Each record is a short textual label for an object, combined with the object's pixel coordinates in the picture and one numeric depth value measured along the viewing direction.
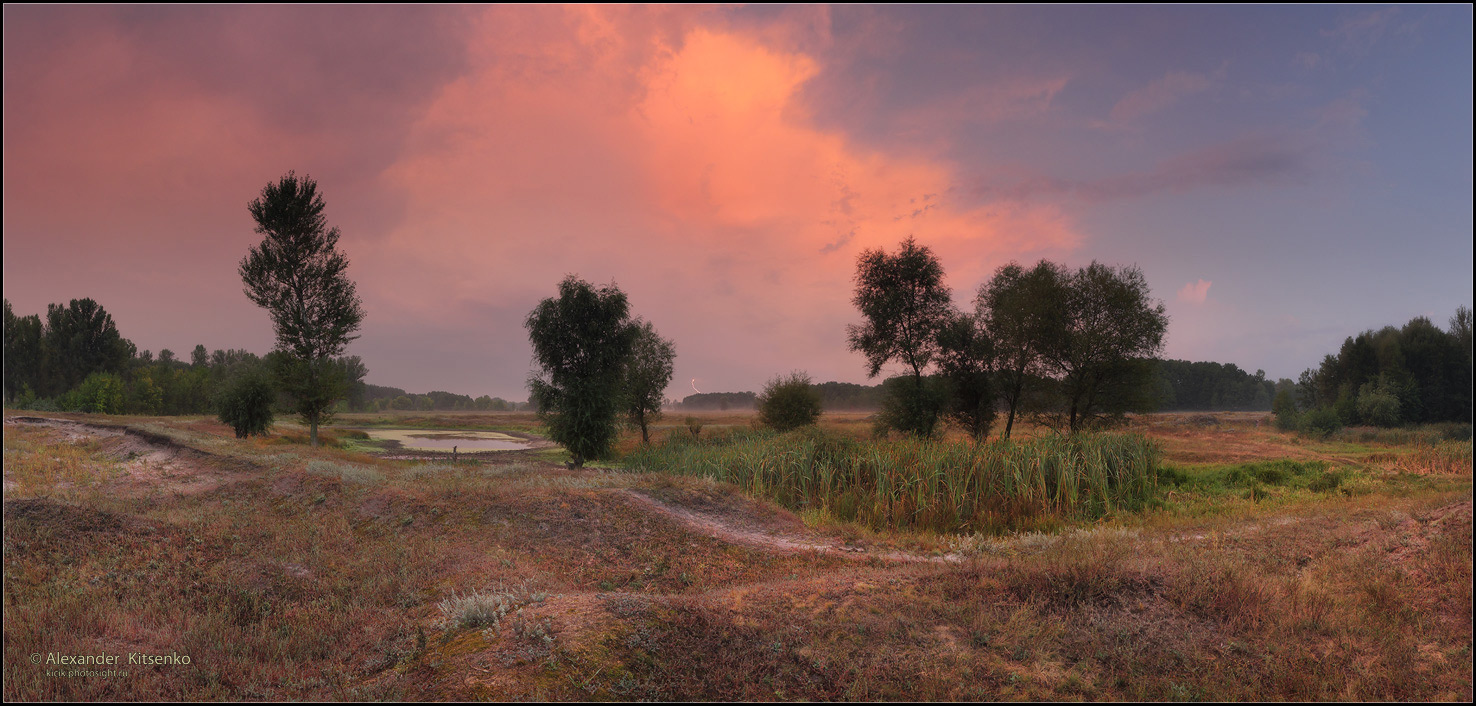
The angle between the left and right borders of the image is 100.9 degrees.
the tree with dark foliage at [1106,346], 29.61
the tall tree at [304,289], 36.16
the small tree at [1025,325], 30.67
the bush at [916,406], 32.78
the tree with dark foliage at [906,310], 33.56
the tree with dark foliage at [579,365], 28.30
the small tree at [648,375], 40.22
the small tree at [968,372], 33.84
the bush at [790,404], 40.66
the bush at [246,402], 37.50
